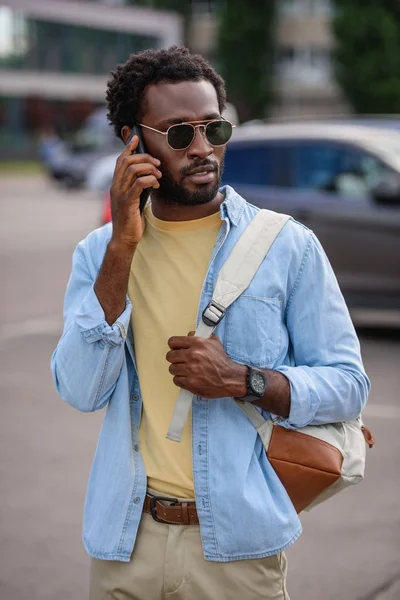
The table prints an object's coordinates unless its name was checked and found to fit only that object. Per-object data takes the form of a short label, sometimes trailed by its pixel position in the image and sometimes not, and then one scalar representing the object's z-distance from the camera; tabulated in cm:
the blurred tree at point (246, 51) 5447
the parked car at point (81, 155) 3038
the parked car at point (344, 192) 841
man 215
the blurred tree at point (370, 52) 4816
